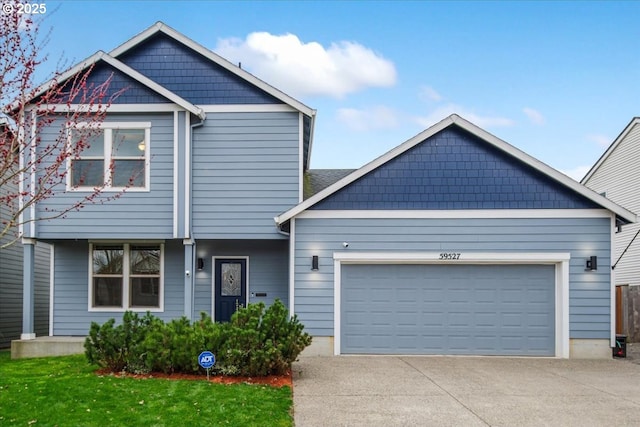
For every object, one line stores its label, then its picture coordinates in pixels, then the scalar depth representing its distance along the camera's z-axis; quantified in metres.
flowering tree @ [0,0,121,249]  6.41
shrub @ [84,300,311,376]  9.00
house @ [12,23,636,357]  12.42
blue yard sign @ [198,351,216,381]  8.71
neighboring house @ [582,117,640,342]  16.97
